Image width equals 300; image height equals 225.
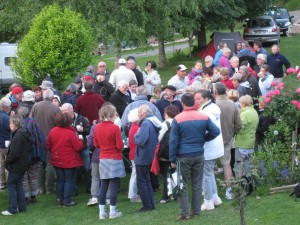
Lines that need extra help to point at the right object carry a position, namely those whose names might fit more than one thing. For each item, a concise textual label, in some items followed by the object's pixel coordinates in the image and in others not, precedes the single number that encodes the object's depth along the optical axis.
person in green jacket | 11.59
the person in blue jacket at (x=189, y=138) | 9.64
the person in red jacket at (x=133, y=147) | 10.92
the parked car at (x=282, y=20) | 42.78
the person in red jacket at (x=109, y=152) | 10.31
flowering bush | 11.30
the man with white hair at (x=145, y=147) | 10.42
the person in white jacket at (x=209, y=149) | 10.27
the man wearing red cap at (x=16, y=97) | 12.66
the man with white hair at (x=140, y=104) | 11.63
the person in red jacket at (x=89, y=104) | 12.84
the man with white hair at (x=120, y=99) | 12.97
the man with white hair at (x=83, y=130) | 11.80
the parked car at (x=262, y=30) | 36.16
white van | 27.50
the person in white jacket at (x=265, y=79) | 14.69
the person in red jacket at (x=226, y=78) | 13.76
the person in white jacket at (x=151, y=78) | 15.66
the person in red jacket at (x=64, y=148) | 11.17
